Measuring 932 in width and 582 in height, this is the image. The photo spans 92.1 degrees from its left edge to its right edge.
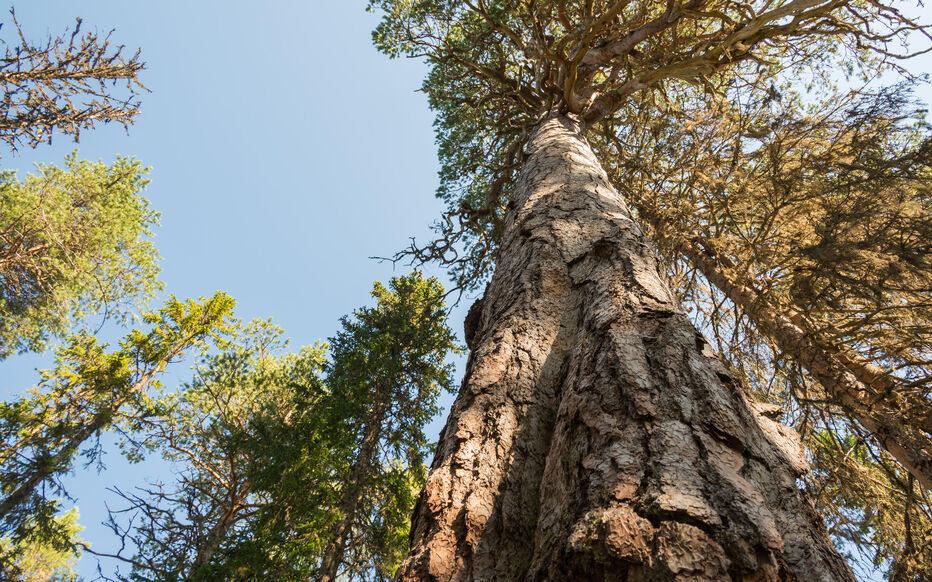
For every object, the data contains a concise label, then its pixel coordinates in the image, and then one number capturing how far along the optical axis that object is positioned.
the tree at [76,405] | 8.80
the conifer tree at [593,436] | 0.94
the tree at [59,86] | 7.43
